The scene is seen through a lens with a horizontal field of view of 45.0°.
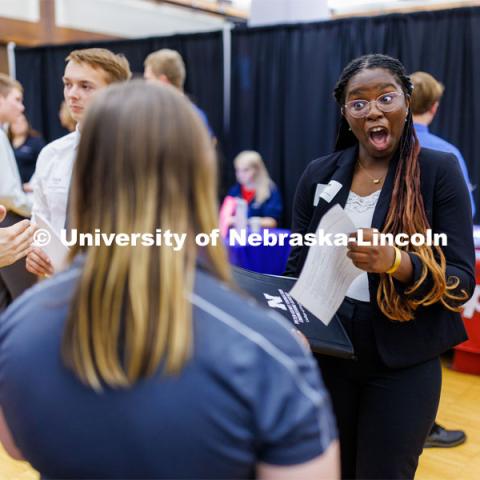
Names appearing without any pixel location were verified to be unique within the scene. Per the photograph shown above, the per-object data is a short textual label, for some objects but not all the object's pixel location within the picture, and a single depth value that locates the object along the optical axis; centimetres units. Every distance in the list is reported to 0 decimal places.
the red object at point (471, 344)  366
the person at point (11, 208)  310
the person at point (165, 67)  363
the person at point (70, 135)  204
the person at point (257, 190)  475
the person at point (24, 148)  535
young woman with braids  138
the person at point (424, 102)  285
